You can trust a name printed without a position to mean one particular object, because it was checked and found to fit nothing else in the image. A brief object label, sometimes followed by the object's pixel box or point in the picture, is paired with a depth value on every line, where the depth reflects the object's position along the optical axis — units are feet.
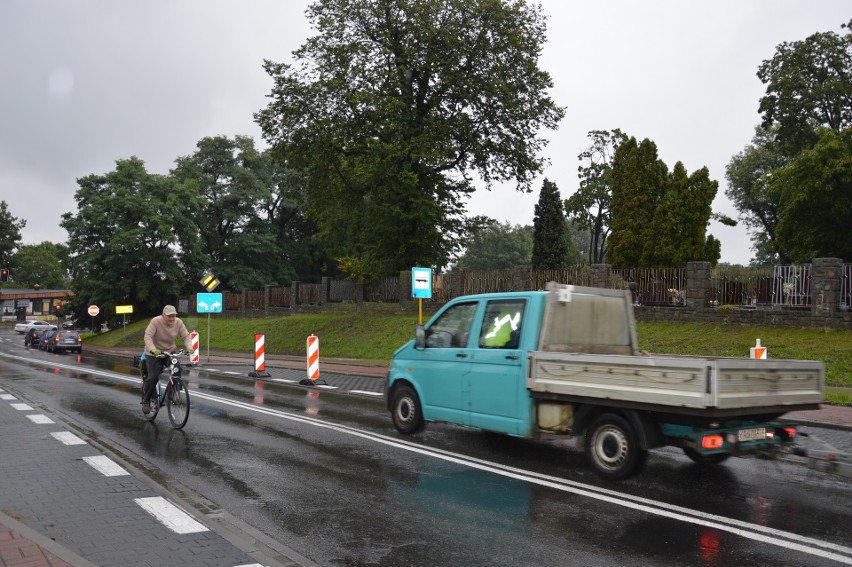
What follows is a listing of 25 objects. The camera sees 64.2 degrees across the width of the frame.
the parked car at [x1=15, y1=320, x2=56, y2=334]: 244.75
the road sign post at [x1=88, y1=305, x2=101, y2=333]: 168.25
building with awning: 367.66
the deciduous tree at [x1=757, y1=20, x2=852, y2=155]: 139.13
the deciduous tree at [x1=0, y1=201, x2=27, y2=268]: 327.67
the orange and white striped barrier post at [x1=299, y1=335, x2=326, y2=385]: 60.75
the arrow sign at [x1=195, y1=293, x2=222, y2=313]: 93.45
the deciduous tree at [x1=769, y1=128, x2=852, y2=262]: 109.19
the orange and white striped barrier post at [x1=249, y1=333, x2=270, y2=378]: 67.96
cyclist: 34.17
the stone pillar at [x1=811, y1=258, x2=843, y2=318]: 63.26
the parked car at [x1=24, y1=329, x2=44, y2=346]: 148.15
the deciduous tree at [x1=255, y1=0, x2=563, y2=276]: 109.09
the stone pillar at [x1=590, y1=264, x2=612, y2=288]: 83.15
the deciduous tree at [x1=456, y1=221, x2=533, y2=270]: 333.83
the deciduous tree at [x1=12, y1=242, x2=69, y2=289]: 411.13
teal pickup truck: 21.29
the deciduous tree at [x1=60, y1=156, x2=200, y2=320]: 169.78
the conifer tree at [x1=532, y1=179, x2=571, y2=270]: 163.53
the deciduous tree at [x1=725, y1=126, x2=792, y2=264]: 197.77
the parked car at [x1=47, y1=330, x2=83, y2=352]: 132.05
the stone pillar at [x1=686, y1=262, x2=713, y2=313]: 73.56
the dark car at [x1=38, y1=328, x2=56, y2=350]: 138.89
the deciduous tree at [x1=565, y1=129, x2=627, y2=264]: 187.83
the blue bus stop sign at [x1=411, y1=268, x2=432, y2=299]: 66.90
